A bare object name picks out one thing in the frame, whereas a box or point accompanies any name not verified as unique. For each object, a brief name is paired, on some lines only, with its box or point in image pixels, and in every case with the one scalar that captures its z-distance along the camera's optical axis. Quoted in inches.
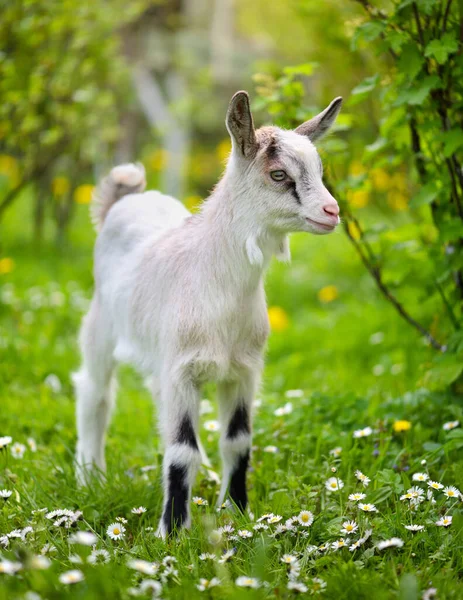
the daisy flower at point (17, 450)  150.3
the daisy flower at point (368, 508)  114.1
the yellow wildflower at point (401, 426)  151.1
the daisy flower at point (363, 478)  120.5
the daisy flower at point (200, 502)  126.1
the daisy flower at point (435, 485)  115.3
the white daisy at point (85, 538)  88.4
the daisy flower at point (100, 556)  103.3
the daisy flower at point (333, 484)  123.7
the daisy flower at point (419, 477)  124.0
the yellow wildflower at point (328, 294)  286.2
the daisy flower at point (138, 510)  120.1
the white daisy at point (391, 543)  100.1
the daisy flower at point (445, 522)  109.7
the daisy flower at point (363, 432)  146.6
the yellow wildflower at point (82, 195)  380.8
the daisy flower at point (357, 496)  117.3
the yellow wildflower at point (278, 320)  259.7
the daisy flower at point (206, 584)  93.3
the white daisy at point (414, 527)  108.2
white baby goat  119.9
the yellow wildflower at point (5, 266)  263.3
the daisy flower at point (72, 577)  87.0
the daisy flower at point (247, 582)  92.3
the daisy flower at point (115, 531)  113.0
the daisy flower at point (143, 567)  91.9
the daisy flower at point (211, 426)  163.3
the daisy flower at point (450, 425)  144.8
